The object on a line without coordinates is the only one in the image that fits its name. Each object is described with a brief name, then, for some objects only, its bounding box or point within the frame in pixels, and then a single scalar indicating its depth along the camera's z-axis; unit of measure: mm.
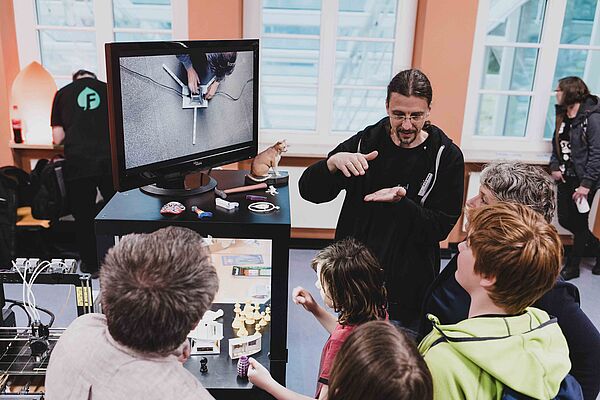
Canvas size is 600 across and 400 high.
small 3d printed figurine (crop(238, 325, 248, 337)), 2250
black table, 1829
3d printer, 1762
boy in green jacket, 1120
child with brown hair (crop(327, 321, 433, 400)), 990
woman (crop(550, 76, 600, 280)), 3912
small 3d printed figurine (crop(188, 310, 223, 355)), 2172
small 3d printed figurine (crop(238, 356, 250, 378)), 2021
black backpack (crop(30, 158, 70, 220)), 3738
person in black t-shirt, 3602
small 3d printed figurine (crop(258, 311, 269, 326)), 2333
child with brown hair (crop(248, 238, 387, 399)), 1689
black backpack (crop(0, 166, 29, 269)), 3475
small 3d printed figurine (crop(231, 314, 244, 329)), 2303
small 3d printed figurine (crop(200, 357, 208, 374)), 2072
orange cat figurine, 2283
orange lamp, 3879
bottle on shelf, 4016
